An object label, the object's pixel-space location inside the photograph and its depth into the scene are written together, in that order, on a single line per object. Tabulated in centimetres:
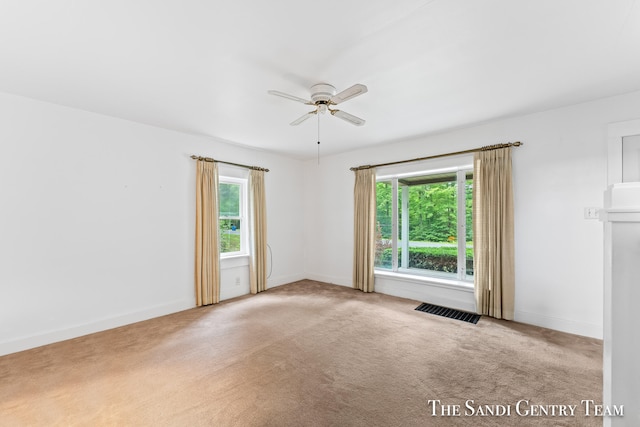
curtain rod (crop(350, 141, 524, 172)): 349
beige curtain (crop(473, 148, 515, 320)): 349
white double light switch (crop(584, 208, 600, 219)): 299
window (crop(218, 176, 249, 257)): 477
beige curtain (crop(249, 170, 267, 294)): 492
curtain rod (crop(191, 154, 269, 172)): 419
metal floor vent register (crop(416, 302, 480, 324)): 356
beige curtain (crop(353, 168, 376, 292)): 487
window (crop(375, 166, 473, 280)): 412
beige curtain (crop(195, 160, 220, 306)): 415
